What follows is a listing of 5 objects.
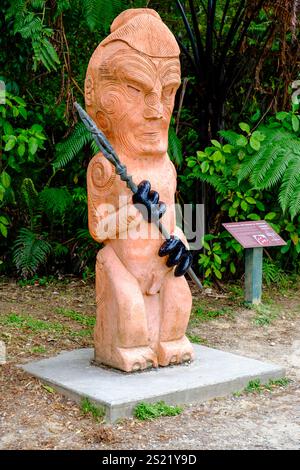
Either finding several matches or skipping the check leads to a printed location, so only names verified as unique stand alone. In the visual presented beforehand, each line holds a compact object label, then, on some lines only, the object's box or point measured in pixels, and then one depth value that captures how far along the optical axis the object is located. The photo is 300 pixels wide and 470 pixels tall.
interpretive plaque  6.92
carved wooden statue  4.76
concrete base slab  4.37
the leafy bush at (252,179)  7.02
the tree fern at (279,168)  6.95
